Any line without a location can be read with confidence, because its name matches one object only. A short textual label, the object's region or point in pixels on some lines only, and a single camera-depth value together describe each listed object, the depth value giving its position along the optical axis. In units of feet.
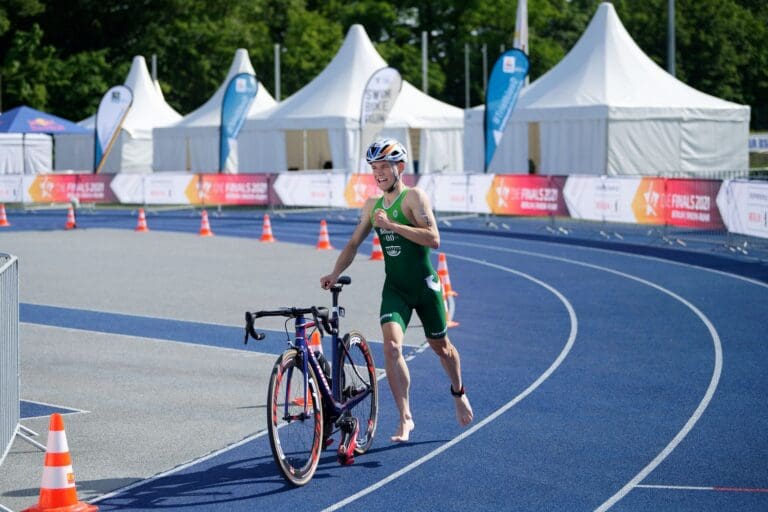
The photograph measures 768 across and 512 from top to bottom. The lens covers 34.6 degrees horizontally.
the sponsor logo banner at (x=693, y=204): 78.89
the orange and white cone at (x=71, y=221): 107.09
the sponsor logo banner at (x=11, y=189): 132.57
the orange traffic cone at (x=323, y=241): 84.36
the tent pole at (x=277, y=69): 193.10
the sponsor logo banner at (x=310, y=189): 115.44
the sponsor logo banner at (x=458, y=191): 102.47
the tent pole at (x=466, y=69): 265.03
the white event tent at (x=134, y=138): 172.04
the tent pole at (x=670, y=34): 121.42
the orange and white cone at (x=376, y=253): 74.90
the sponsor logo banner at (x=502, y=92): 107.04
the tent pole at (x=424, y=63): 203.32
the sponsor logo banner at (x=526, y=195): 95.86
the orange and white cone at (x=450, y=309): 48.67
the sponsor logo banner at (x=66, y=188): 129.70
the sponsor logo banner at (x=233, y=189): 122.93
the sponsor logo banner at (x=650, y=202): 84.69
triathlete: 26.76
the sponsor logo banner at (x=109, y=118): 134.82
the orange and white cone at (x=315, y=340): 28.19
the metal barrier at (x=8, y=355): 25.43
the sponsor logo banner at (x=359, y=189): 110.52
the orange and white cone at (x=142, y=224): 102.83
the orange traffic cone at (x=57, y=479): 22.33
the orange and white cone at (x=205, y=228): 98.27
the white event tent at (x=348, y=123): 134.21
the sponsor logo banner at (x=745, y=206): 70.49
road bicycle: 24.66
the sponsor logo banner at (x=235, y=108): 134.72
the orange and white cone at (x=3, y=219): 111.55
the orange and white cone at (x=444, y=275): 52.31
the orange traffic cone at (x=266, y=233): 91.44
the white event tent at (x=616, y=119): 115.85
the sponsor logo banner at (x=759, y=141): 212.43
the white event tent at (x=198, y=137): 151.84
